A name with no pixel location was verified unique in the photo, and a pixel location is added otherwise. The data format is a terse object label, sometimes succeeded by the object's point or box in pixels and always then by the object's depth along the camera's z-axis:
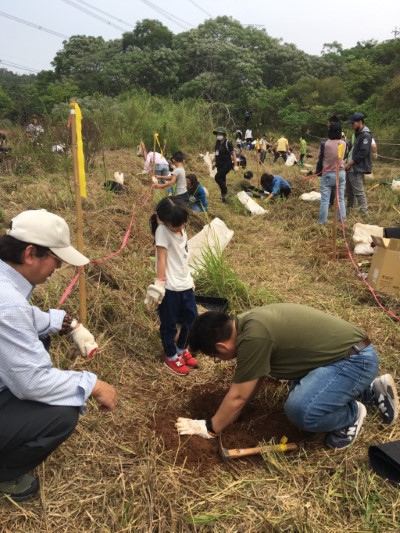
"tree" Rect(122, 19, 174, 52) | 28.89
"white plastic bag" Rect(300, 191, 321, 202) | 6.81
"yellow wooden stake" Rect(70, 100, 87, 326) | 2.32
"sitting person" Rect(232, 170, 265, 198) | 7.40
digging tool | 1.92
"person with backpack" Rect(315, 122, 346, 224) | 5.44
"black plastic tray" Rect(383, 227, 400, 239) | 4.28
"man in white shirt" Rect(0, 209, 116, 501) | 1.39
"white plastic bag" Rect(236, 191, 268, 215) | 6.63
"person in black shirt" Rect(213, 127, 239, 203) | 7.28
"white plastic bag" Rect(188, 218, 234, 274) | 4.01
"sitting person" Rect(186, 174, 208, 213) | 5.86
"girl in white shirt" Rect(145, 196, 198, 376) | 2.60
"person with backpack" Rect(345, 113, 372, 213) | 5.71
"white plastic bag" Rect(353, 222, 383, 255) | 4.73
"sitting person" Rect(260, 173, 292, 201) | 7.02
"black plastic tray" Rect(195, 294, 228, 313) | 3.37
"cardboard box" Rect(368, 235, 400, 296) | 3.63
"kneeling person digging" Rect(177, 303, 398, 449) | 1.83
